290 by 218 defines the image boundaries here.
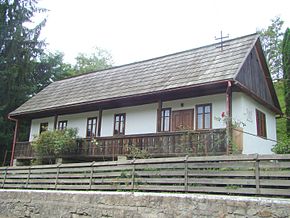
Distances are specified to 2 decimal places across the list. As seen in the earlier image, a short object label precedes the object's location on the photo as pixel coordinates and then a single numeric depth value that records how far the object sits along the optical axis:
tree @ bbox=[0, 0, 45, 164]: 25.20
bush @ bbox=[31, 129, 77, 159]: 17.02
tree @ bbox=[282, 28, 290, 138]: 20.09
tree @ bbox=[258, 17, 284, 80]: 38.09
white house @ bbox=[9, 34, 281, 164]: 14.00
